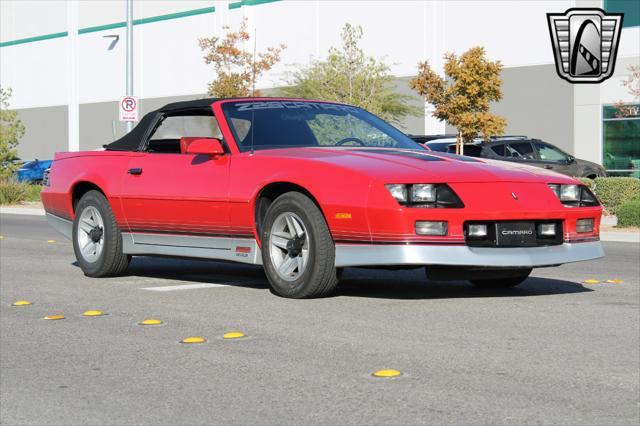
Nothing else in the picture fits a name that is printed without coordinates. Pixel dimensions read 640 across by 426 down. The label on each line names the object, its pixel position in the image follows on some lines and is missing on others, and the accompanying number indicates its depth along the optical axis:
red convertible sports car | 8.35
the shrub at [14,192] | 33.16
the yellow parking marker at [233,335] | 7.28
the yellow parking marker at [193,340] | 7.14
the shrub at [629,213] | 20.62
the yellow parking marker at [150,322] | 7.90
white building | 37.59
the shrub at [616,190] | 23.73
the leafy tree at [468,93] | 28.47
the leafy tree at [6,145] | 36.22
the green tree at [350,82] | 34.31
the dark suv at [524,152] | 27.11
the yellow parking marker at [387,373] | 6.04
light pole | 32.53
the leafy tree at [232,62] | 35.97
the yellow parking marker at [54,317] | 8.23
